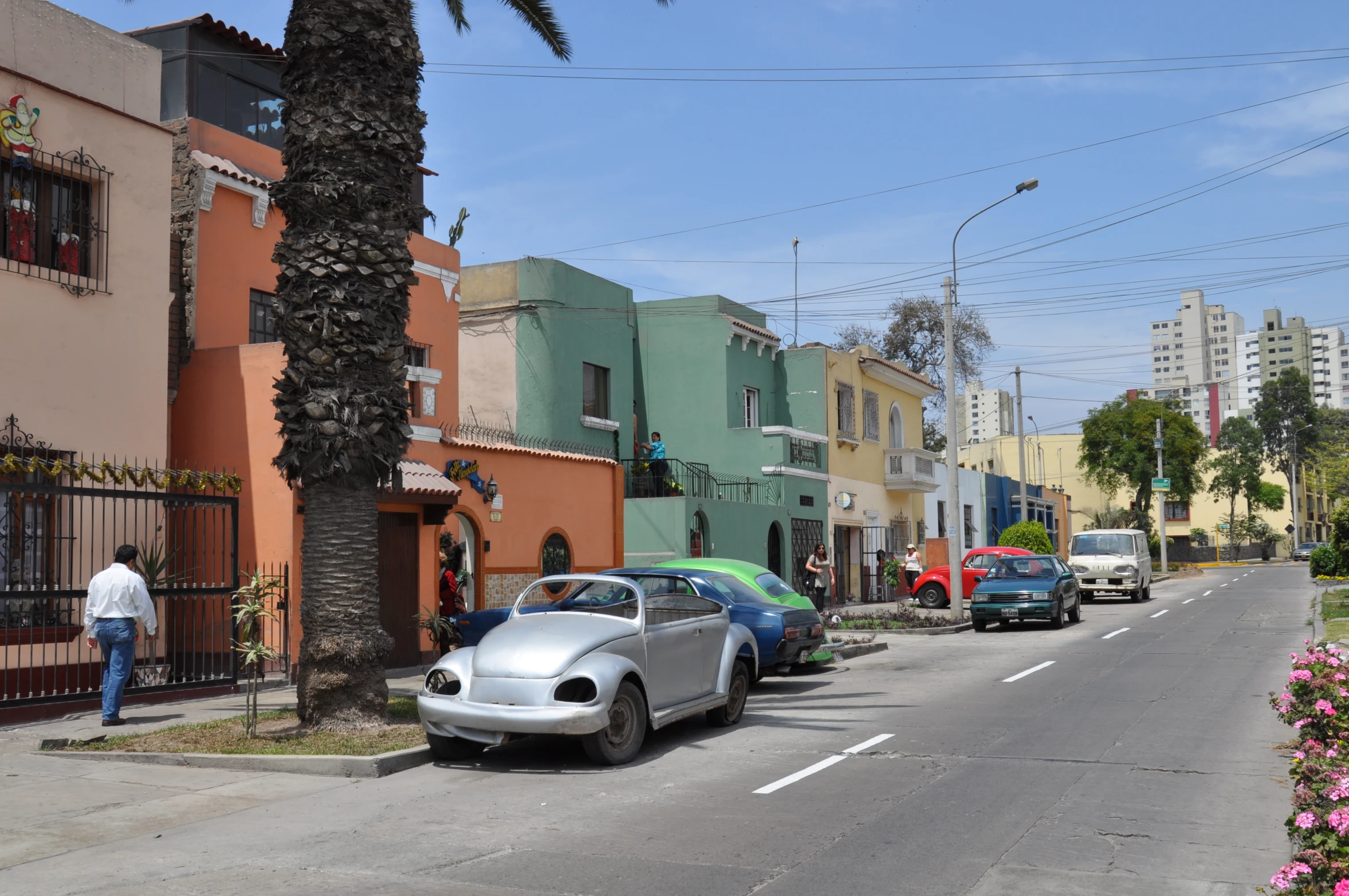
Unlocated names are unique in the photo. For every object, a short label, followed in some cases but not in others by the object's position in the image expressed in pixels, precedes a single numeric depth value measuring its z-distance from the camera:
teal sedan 24.33
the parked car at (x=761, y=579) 16.44
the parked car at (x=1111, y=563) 33.78
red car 32.53
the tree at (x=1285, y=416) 93.31
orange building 16.30
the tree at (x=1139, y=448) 66.12
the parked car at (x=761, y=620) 15.03
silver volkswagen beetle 9.20
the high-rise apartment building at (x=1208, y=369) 175.75
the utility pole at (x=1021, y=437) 44.84
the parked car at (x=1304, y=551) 79.38
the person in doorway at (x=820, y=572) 27.78
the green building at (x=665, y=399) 27.12
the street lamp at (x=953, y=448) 26.17
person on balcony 28.52
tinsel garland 12.14
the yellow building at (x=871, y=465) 37.00
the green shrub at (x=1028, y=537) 42.72
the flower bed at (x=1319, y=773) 4.72
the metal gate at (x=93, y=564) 12.34
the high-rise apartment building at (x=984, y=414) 86.88
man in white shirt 11.82
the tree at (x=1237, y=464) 85.00
